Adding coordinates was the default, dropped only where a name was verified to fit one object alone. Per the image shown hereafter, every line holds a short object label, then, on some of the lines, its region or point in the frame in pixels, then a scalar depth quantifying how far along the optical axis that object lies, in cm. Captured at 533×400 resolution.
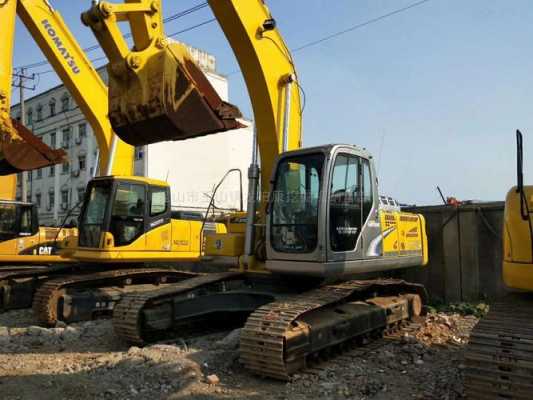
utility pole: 2917
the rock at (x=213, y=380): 529
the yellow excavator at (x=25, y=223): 1186
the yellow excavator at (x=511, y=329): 386
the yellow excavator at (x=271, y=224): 587
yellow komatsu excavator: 913
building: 3691
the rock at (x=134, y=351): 620
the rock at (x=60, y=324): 859
